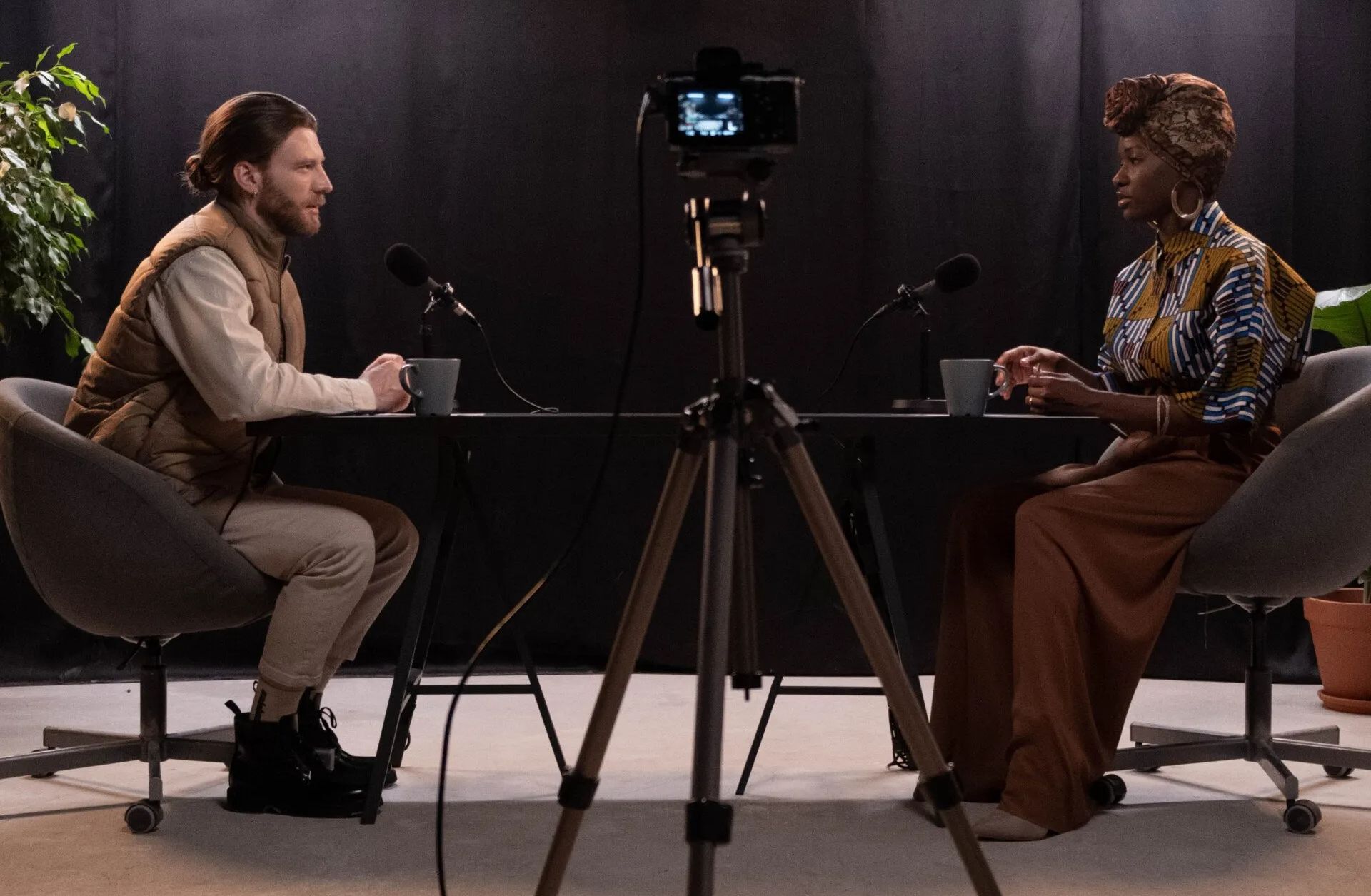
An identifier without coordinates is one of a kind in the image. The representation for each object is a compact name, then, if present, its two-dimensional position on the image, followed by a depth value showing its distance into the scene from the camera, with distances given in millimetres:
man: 2574
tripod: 1568
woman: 2482
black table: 2486
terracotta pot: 3770
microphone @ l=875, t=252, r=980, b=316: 2723
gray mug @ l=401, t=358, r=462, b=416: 2533
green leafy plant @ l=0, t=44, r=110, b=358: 3627
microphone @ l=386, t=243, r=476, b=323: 2719
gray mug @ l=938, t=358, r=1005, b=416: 2549
